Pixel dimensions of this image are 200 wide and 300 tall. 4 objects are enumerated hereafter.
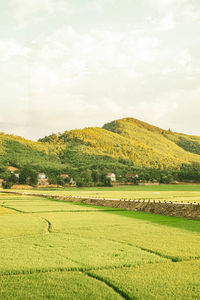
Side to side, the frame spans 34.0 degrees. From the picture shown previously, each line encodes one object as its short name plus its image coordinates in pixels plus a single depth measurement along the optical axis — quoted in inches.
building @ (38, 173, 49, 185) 3848.4
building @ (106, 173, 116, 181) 4377.5
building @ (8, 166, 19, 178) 3776.1
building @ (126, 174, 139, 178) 4562.0
